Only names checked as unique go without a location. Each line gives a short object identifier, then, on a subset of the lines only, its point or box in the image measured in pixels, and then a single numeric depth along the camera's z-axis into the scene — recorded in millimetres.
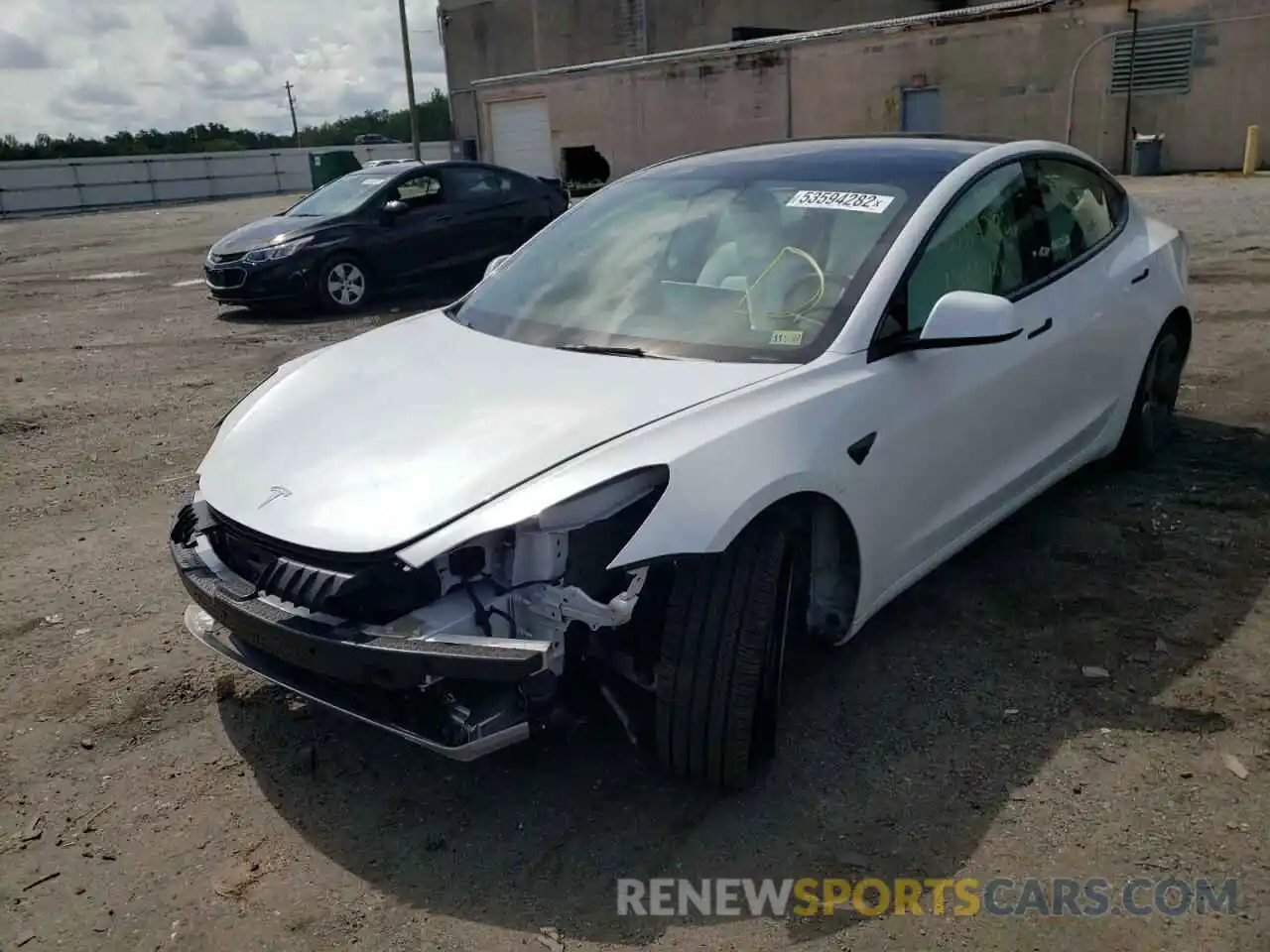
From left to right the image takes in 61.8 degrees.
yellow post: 18984
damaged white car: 2504
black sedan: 10531
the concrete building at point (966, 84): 19781
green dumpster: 33469
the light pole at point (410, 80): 34281
